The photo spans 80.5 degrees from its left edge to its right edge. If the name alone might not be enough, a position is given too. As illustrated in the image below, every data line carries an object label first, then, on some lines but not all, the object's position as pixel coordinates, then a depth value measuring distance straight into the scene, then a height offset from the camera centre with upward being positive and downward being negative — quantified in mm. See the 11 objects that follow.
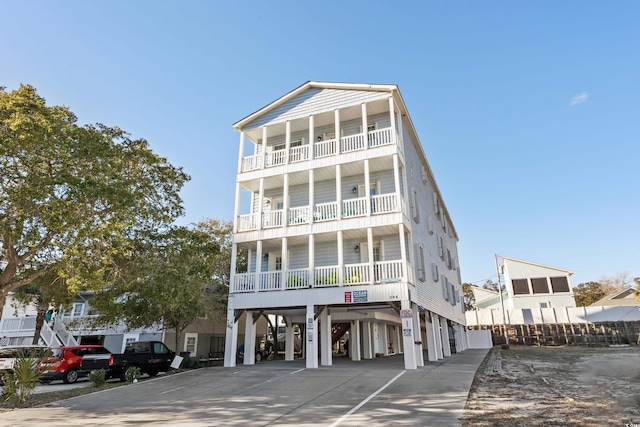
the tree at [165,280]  13609 +2216
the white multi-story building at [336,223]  16578 +5349
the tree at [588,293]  60344 +7094
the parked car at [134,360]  15164 -693
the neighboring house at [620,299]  44594 +4601
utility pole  33147 +1553
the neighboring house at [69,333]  24484 +653
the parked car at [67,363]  14852 -756
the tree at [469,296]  60250 +6785
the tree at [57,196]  10484 +4157
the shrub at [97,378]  12844 -1122
